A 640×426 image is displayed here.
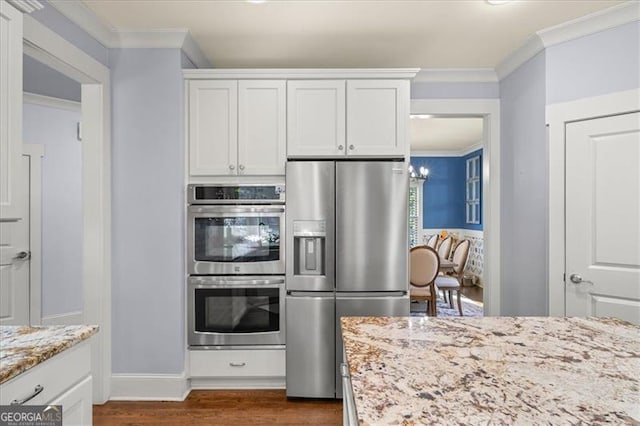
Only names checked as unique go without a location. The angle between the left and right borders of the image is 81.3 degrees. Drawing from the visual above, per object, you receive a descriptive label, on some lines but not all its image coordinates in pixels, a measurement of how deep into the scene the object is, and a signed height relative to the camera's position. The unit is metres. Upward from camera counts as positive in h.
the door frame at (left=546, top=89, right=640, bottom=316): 2.52 +0.11
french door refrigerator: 2.59 -0.28
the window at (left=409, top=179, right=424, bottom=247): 7.99 +0.10
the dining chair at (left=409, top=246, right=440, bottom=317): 4.25 -0.67
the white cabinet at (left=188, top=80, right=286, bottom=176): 2.70 +0.66
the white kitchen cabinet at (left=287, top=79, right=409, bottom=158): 2.69 +0.68
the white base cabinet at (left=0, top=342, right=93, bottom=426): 1.19 -0.61
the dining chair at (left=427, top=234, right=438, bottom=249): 7.35 -0.58
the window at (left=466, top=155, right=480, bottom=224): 7.11 +0.43
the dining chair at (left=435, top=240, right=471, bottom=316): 4.84 -0.89
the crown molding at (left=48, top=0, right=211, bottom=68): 2.45 +1.20
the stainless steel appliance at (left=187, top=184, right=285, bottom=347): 2.68 -0.33
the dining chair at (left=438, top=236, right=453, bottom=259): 6.39 -0.63
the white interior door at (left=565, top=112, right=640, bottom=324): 2.28 -0.03
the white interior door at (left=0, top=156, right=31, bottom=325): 3.45 -0.56
